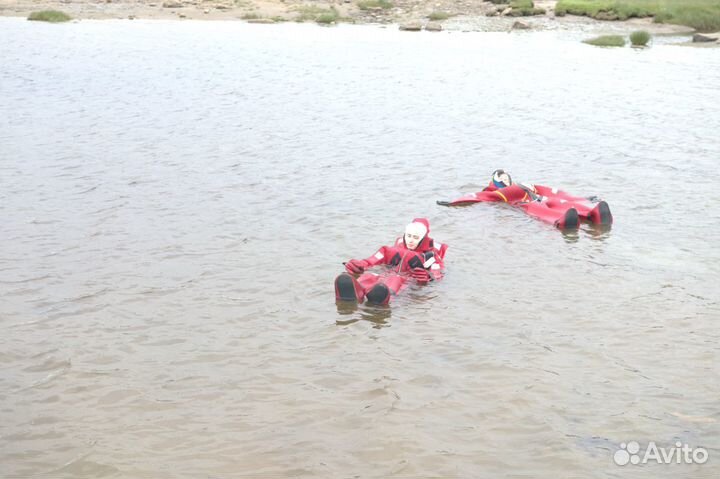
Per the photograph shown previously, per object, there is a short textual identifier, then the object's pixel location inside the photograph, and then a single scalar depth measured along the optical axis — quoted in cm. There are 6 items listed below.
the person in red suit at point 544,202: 1672
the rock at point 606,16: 5519
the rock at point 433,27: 5442
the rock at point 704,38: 4622
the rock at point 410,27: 5450
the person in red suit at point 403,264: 1317
